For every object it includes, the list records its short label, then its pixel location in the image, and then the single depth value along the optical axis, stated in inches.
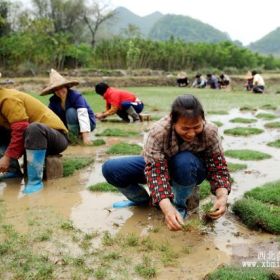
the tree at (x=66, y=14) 2191.2
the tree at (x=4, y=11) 1348.8
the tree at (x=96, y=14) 2258.9
